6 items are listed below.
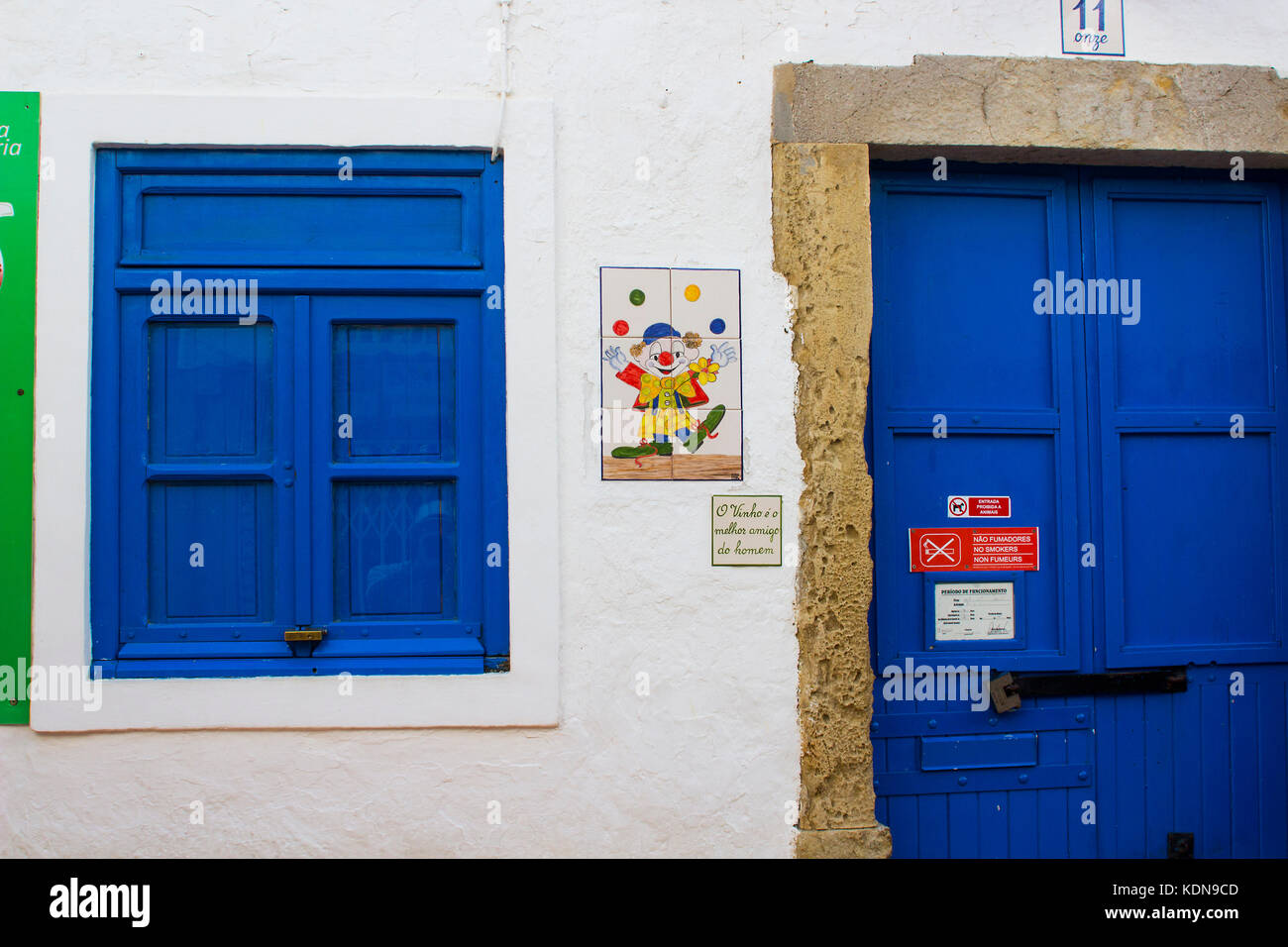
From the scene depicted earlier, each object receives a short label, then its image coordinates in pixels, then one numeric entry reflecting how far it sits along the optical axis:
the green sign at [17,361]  2.71
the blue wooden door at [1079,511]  3.07
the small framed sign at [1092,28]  3.01
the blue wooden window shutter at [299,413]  2.79
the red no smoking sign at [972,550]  3.08
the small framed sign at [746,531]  2.85
